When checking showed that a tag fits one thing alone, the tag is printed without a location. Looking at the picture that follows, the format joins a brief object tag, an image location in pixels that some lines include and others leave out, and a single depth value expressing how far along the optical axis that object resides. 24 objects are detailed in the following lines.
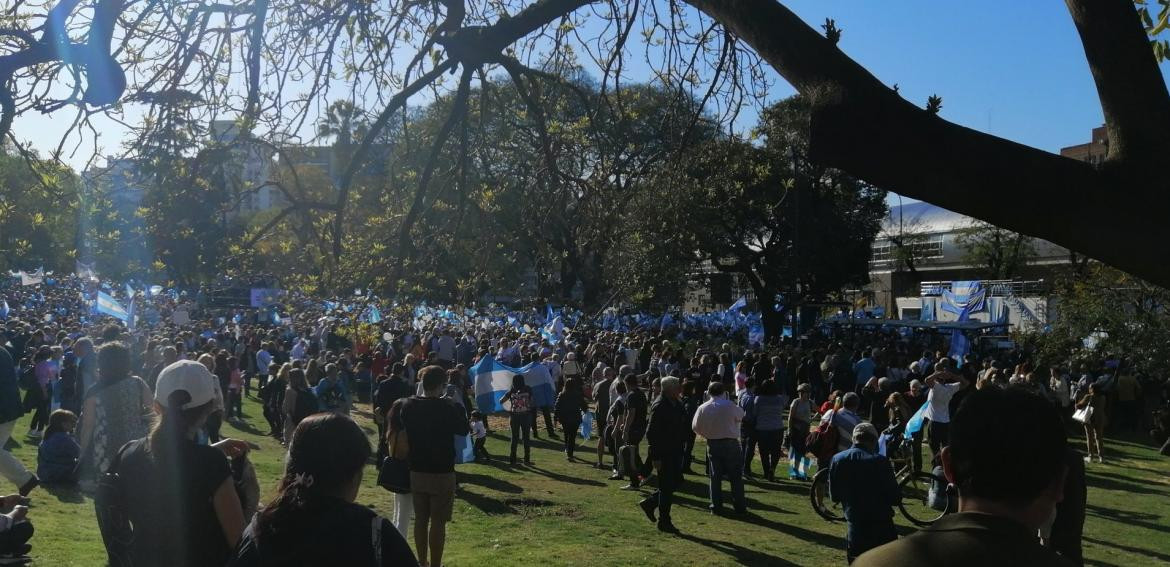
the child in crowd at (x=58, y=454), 10.93
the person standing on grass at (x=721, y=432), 11.27
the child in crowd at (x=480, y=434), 15.46
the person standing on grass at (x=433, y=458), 7.44
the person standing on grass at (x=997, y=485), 1.89
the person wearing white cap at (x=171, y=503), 3.63
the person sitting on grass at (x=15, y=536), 4.65
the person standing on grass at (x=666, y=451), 10.76
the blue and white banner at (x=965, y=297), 35.62
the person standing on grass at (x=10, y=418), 7.51
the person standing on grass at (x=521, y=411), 15.94
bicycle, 9.79
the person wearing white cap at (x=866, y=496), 7.21
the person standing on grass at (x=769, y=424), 14.21
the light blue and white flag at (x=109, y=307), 25.55
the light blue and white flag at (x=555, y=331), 28.06
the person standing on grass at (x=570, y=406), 16.25
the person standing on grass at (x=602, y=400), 16.67
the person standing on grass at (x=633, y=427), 13.17
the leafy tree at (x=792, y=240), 32.53
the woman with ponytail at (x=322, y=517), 2.59
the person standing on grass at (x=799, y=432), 14.34
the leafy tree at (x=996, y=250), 46.75
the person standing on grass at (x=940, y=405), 13.49
